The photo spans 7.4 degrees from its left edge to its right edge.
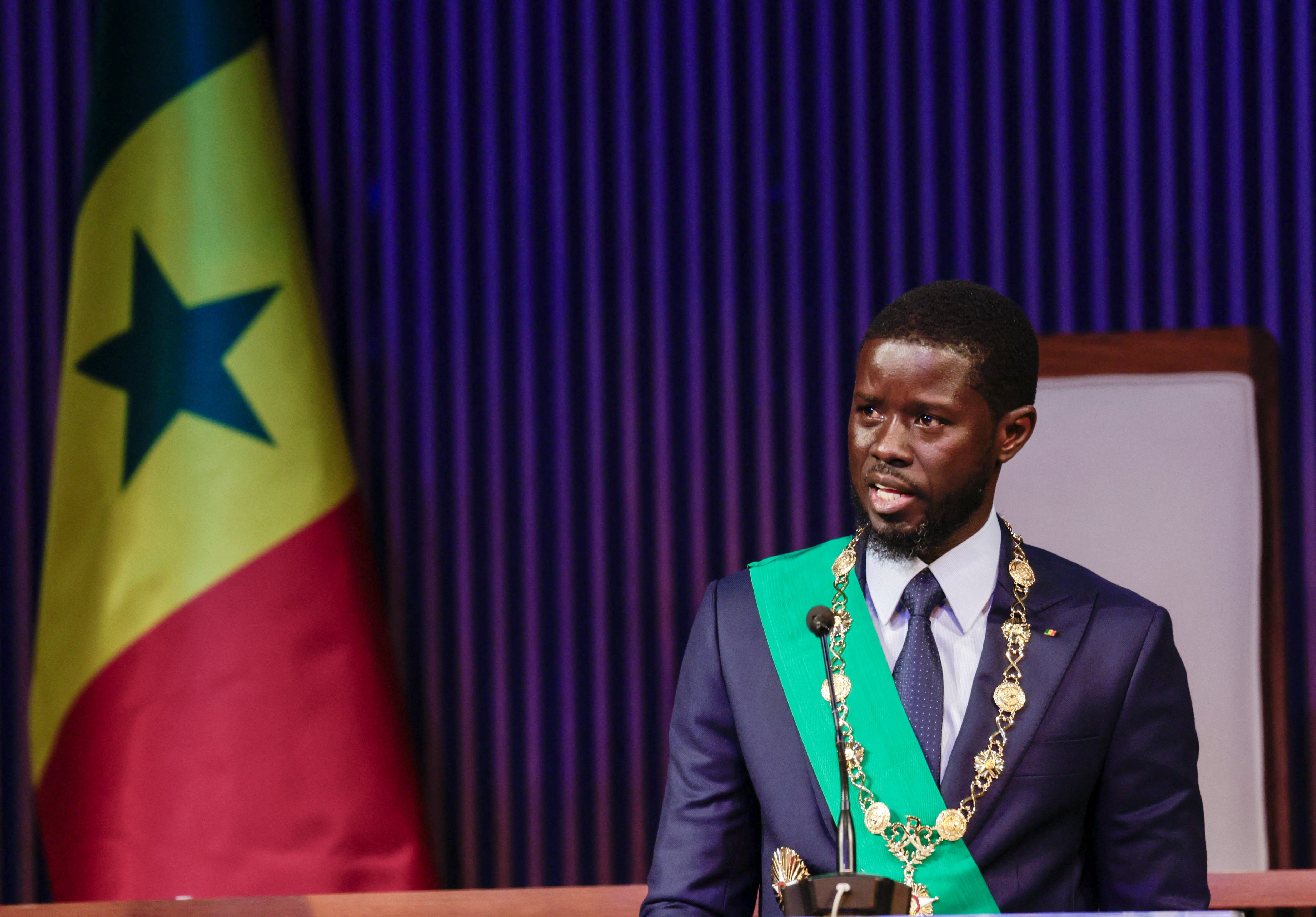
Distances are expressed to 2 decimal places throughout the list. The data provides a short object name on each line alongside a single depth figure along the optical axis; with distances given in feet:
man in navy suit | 32.21
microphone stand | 31.10
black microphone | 31.31
